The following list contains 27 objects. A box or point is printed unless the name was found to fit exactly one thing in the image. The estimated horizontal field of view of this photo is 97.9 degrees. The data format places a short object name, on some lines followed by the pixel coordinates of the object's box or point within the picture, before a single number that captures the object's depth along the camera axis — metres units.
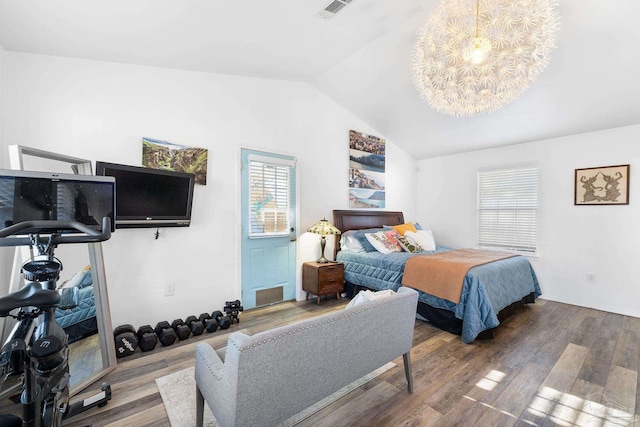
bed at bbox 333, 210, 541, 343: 2.67
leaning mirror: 1.96
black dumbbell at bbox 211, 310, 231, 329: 3.00
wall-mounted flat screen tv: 2.43
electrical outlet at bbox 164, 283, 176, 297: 2.93
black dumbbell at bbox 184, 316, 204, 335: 2.85
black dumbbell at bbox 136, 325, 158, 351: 2.52
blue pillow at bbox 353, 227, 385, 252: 4.11
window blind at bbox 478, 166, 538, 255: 4.25
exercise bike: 1.07
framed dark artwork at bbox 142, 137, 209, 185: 2.81
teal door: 3.52
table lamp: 3.76
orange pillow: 4.57
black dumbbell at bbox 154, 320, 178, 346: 2.62
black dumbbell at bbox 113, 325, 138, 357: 2.40
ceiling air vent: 2.26
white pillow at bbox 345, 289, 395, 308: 1.72
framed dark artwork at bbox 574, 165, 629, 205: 3.50
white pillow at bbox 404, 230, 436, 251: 4.26
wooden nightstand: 3.74
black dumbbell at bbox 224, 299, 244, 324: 3.14
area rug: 1.70
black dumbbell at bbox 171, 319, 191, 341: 2.75
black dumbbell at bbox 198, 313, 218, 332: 2.93
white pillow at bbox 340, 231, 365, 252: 4.14
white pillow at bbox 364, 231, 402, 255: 3.96
